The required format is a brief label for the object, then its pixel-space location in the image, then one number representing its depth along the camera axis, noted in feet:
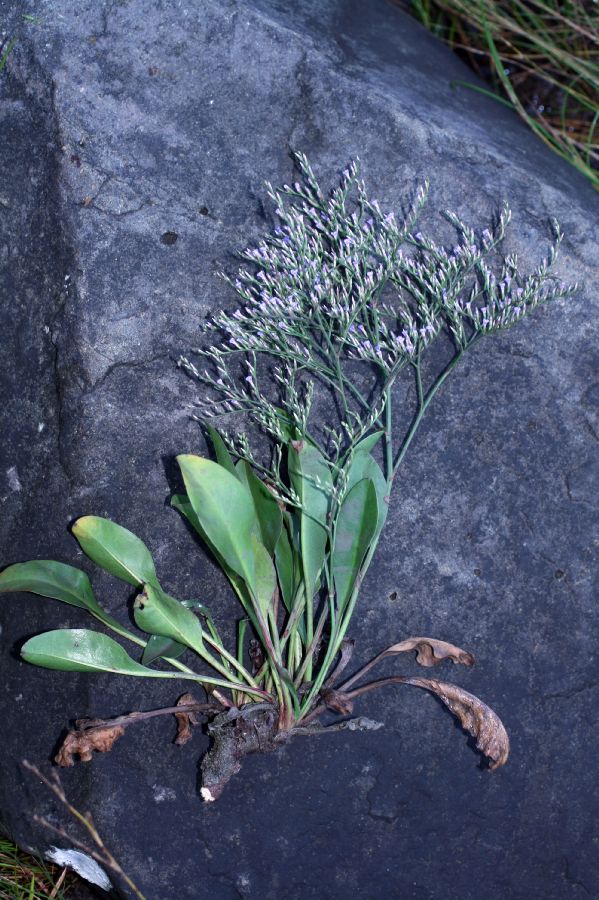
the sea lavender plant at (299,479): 6.45
